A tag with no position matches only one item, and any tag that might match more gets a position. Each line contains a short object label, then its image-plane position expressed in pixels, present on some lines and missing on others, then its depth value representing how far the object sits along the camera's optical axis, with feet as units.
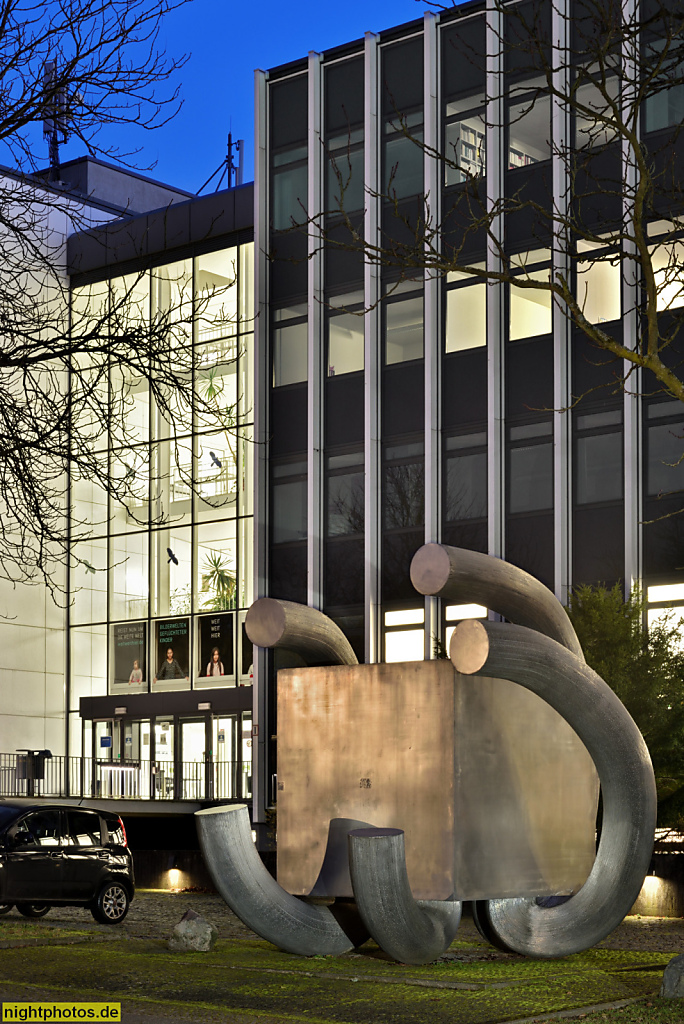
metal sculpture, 35.19
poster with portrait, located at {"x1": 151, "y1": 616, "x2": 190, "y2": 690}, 125.29
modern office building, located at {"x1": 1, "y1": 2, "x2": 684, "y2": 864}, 90.74
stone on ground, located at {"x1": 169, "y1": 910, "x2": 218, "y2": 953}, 49.78
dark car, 60.03
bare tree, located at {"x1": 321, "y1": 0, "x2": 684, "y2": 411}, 87.76
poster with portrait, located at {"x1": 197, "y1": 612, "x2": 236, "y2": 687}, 121.90
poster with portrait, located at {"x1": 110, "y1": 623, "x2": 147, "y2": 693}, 128.88
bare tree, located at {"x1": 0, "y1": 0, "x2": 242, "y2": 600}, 36.06
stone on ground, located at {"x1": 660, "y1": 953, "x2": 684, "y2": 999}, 34.30
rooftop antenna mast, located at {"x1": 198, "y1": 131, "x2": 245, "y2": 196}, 147.95
